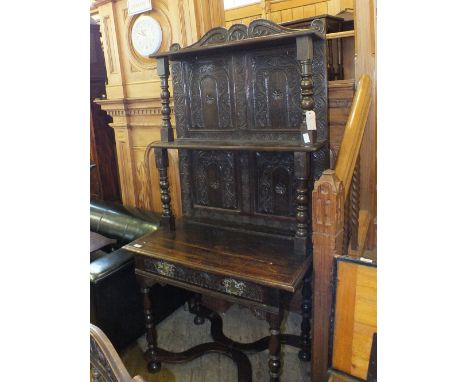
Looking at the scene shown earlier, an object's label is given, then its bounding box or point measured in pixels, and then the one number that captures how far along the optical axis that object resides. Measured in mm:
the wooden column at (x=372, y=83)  1694
